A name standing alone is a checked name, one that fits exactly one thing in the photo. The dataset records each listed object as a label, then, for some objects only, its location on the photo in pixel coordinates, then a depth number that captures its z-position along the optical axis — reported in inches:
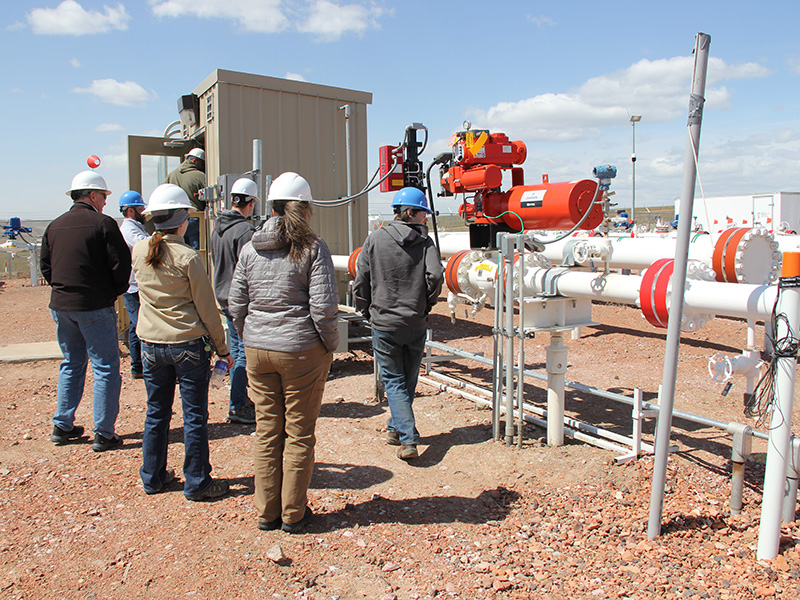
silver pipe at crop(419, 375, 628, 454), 171.8
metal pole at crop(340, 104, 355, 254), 306.1
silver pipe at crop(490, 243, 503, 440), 179.0
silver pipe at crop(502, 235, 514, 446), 170.6
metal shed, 283.0
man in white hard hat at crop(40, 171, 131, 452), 171.6
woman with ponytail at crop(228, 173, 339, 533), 125.5
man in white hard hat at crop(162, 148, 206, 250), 301.7
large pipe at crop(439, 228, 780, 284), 145.3
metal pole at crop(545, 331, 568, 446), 179.5
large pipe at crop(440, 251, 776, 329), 126.3
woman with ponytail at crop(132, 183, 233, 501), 141.9
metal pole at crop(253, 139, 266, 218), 229.0
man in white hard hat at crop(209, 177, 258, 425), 191.8
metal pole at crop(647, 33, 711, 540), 112.8
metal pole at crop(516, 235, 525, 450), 168.6
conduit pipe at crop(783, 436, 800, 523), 124.6
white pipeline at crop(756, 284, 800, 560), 115.6
